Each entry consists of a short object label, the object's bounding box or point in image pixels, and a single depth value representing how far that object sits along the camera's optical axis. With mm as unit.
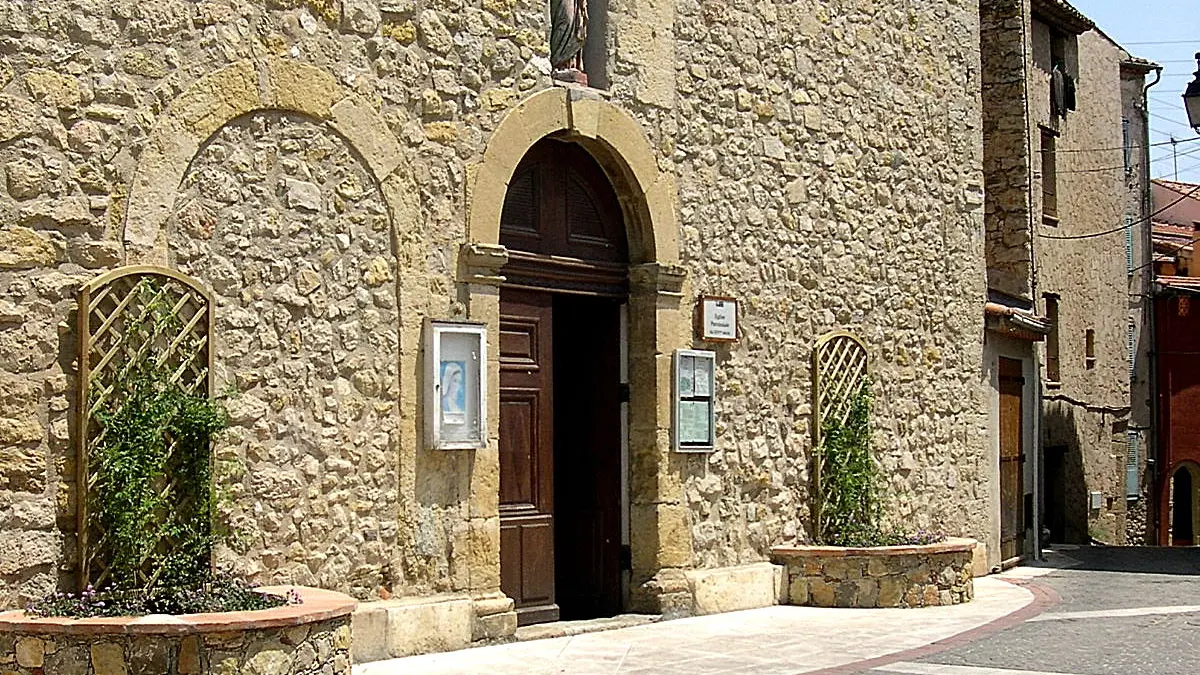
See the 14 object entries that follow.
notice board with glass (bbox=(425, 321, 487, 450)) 9273
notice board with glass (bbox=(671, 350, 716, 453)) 11102
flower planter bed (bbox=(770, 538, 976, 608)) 11969
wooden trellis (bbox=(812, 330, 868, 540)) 12634
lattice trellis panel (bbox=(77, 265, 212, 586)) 7469
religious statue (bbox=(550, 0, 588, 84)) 10312
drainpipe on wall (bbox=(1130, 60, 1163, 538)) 25578
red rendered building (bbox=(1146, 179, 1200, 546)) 25984
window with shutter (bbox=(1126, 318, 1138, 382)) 25047
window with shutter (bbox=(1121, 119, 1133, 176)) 25484
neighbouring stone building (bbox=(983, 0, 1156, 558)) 17016
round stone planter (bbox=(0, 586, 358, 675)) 6828
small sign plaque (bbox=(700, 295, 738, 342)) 11453
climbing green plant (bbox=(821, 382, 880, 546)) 12664
